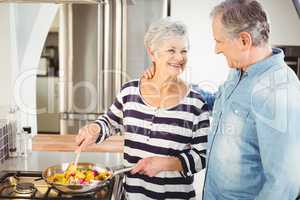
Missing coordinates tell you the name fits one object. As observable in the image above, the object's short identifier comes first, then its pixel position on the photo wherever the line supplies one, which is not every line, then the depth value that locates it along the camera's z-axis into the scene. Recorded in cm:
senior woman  134
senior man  102
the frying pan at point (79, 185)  121
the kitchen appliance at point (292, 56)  238
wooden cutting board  188
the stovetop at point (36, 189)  124
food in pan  127
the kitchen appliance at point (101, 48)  275
